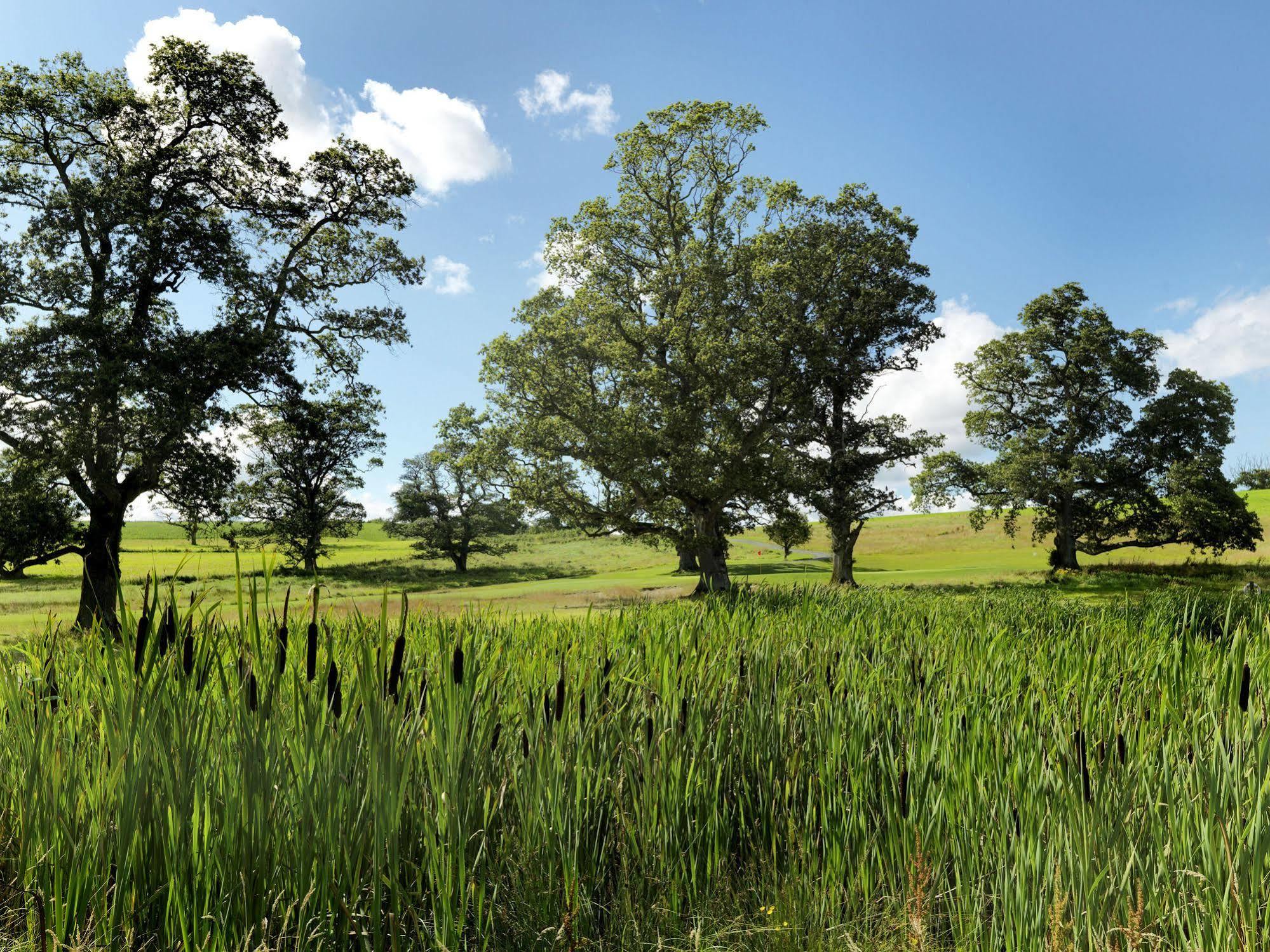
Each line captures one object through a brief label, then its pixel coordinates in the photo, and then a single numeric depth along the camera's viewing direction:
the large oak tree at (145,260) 18.83
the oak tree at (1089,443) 31.55
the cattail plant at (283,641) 2.27
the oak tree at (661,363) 23.83
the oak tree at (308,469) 22.91
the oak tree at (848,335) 28.08
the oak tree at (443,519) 57.97
